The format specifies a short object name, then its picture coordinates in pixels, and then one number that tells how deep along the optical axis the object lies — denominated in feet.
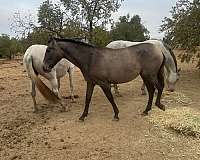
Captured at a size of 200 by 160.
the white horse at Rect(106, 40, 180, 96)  23.47
